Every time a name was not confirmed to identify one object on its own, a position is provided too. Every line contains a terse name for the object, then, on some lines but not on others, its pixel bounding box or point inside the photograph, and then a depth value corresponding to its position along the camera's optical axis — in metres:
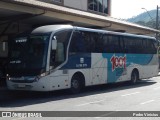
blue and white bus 15.52
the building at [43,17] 18.44
